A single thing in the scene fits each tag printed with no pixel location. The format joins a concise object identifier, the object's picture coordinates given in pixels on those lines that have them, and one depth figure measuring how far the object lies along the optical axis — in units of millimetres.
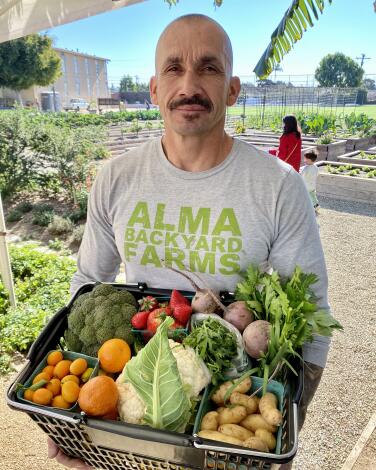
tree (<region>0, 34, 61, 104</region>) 36938
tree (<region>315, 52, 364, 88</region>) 87000
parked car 60438
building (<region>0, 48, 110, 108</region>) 79544
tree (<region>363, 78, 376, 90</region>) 104156
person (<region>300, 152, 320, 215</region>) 8305
